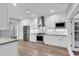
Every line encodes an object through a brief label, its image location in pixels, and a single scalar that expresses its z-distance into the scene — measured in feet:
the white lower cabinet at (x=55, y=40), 10.82
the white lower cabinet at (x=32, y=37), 16.21
